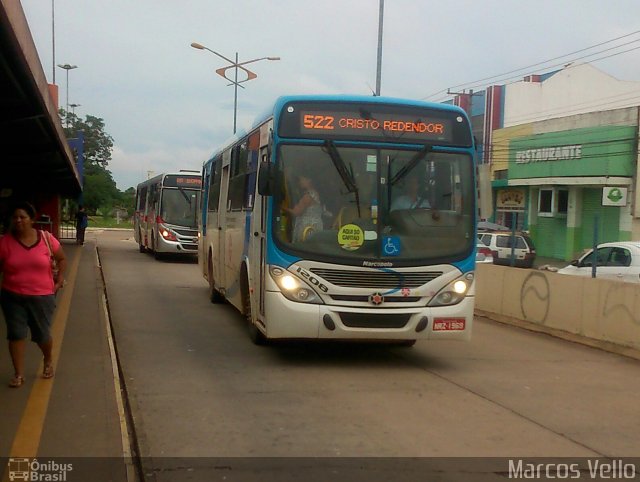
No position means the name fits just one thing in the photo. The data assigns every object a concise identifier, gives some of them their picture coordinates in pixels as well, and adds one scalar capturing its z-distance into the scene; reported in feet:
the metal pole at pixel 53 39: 97.88
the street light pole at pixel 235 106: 106.42
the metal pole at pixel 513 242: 45.81
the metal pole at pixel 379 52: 70.28
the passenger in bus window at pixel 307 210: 27.20
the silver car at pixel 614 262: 46.73
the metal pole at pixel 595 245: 37.68
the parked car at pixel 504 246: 73.92
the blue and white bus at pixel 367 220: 26.89
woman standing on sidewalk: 22.49
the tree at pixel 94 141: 247.50
